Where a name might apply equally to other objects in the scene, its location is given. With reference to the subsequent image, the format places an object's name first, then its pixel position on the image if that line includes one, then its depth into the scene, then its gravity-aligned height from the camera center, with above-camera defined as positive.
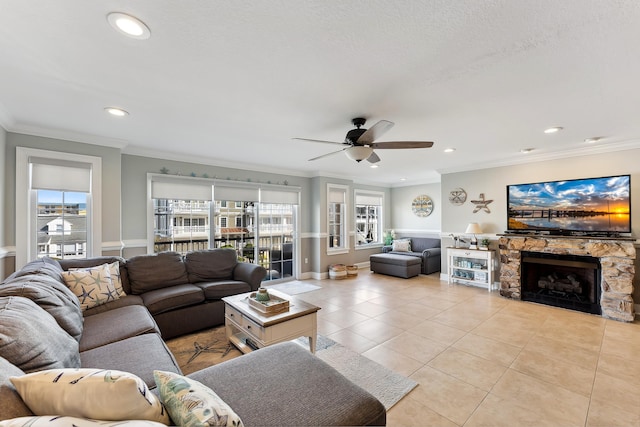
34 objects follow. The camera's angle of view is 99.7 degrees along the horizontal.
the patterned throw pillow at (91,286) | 2.64 -0.67
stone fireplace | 3.61 -0.86
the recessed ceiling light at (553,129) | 3.25 +1.06
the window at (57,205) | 3.19 +0.20
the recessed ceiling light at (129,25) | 1.47 +1.10
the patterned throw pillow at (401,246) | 7.09 -0.75
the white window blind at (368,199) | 7.38 +0.52
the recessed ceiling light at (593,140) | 3.66 +1.06
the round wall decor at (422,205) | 7.38 +0.33
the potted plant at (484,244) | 5.14 -0.52
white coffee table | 2.34 -0.97
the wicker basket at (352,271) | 6.23 -1.23
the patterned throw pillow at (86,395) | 0.82 -0.54
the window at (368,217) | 7.45 +0.02
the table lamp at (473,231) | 5.13 -0.27
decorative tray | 2.47 -0.81
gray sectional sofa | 1.18 -0.86
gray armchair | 6.49 -0.89
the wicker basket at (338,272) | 6.11 -1.22
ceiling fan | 2.63 +0.76
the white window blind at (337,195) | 6.50 +0.57
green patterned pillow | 0.90 -0.66
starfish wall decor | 5.25 +0.25
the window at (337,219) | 6.60 -0.03
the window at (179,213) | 4.41 +0.11
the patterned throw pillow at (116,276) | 2.95 -0.63
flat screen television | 3.89 +0.16
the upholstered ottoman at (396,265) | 6.05 -1.10
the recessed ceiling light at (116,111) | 2.70 +1.11
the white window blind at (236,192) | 5.00 +0.51
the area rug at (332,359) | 2.18 -1.37
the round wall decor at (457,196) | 5.57 +0.43
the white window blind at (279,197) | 5.62 +0.47
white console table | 5.05 -0.98
